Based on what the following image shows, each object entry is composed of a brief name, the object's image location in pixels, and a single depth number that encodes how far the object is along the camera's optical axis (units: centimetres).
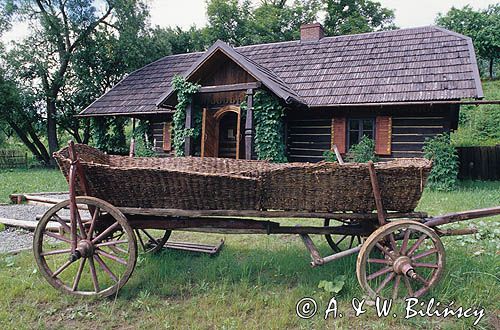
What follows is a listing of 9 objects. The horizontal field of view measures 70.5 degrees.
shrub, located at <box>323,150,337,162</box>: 1110
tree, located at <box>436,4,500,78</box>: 3039
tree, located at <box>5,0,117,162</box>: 1912
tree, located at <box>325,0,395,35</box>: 3086
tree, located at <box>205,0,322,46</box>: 3027
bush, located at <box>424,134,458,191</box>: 952
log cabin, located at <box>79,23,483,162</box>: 1009
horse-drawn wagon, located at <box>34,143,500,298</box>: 280
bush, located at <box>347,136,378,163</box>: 1044
